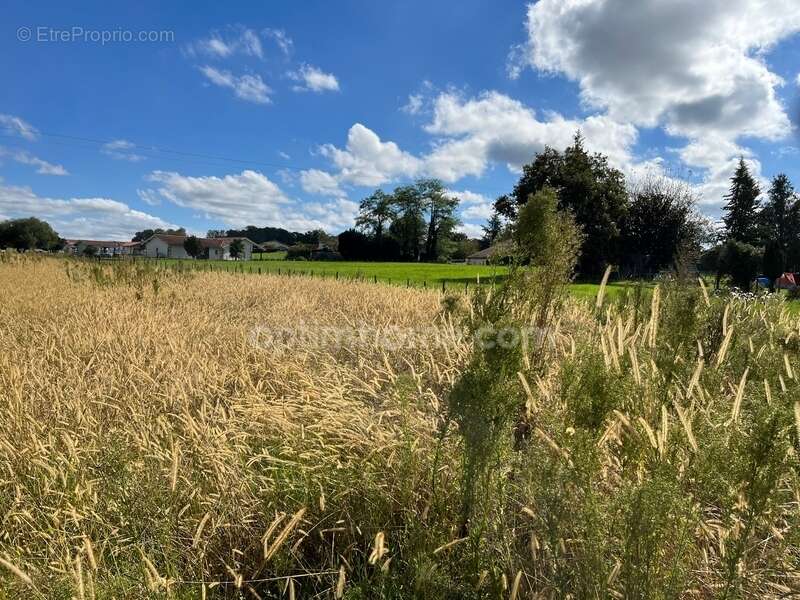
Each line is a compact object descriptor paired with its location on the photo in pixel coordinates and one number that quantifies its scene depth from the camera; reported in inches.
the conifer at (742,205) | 1873.8
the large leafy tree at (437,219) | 2669.8
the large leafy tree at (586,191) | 965.2
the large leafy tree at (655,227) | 1201.4
